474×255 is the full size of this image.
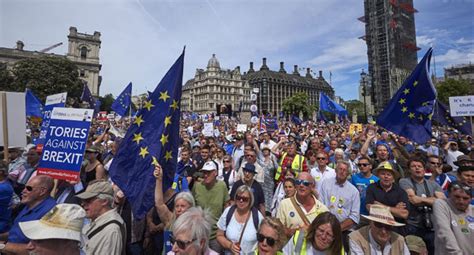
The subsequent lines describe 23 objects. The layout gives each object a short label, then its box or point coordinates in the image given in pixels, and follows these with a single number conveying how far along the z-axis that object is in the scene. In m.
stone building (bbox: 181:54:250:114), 93.75
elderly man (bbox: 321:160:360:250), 3.89
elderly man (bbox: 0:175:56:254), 2.84
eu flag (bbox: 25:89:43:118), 11.02
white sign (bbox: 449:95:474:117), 7.62
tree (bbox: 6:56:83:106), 43.66
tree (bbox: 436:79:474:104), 40.56
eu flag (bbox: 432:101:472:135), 9.22
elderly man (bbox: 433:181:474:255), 3.03
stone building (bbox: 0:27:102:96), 65.44
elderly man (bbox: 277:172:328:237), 3.41
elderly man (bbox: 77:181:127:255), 2.53
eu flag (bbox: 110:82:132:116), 13.93
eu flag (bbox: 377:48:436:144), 6.23
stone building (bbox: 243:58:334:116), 105.94
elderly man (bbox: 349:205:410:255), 2.84
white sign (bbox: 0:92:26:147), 4.80
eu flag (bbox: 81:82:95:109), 13.52
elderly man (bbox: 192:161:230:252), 4.17
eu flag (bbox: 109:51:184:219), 3.55
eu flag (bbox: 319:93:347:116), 16.49
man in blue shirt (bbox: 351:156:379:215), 4.58
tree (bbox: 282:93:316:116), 77.56
